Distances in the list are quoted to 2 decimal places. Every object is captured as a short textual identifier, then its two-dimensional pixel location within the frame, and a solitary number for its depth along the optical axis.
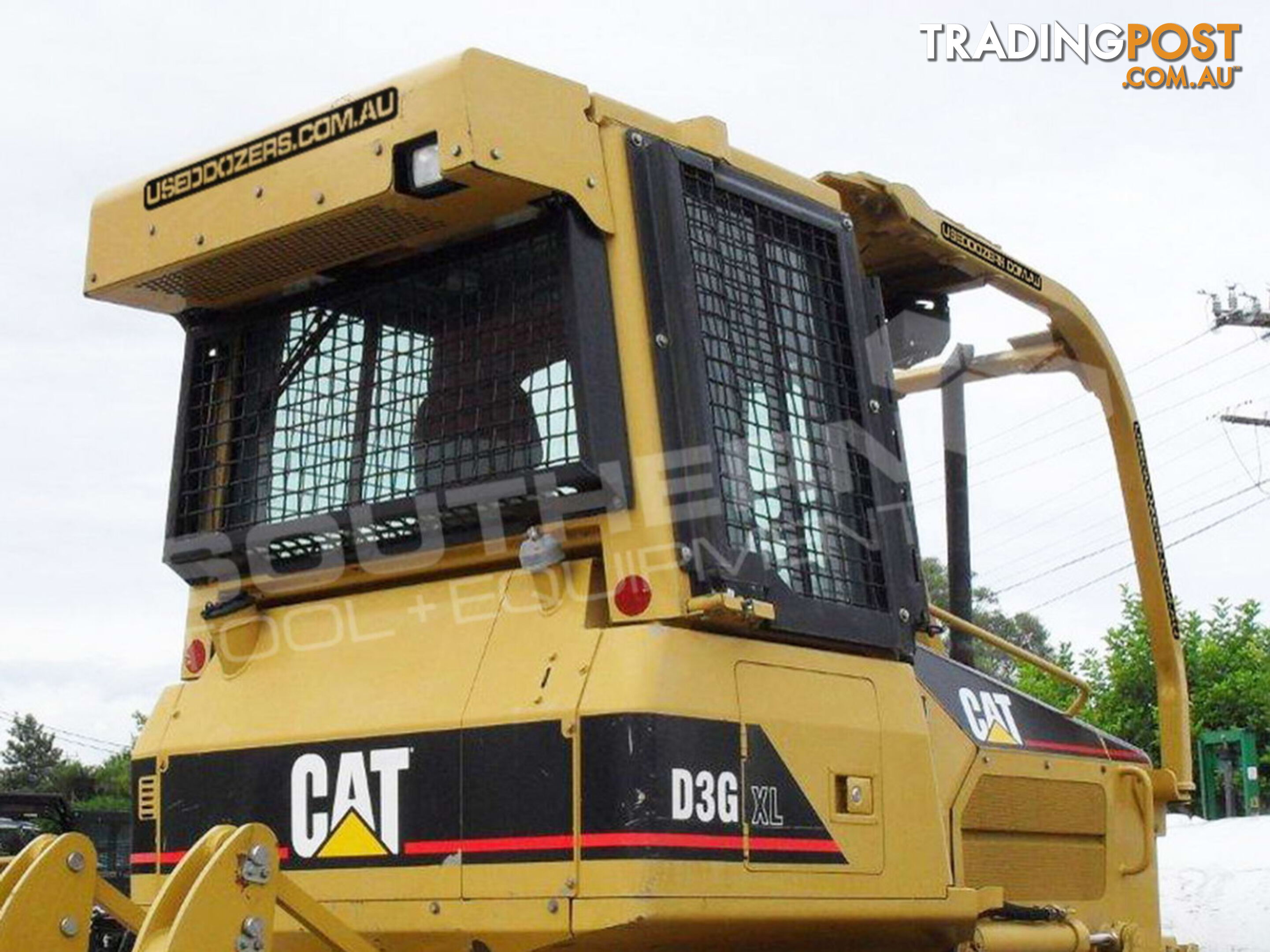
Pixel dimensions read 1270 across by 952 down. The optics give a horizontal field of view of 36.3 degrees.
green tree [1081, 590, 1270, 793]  18.78
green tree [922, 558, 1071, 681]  29.31
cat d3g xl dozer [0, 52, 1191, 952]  4.34
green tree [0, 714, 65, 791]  58.56
